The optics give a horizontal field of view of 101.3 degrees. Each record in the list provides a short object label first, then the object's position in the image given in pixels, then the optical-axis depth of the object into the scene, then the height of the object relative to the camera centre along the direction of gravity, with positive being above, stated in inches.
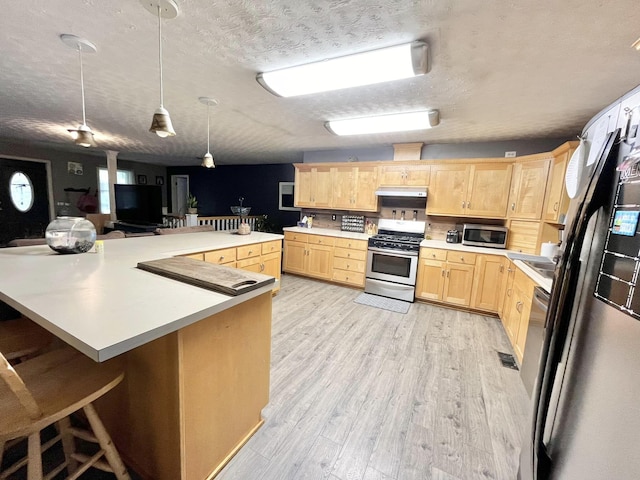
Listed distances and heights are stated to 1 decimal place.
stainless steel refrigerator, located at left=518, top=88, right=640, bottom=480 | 27.7 -13.6
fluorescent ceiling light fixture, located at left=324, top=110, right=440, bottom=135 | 107.7 +40.1
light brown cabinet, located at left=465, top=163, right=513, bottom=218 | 138.2 +15.2
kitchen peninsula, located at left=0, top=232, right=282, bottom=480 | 37.6 -26.3
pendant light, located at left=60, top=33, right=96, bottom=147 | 67.0 +39.7
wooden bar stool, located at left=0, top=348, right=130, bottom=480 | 33.7 -29.1
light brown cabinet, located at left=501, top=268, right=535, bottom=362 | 90.3 -34.1
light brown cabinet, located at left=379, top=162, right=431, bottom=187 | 156.9 +24.2
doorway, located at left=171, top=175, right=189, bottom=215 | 361.4 +10.7
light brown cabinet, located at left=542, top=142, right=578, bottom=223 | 100.5 +13.7
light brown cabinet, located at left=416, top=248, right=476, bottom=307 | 137.9 -32.3
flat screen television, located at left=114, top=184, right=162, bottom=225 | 233.1 -3.1
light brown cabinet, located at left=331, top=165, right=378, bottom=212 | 172.1 +16.0
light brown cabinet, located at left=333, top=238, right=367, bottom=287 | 166.7 -32.2
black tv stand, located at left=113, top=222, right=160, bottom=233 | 206.5 -22.4
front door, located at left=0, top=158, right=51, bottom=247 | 228.7 -5.7
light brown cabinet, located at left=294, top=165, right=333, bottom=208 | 186.7 +16.4
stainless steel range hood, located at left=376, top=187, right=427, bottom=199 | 153.8 +13.1
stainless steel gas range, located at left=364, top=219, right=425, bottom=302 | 149.6 -29.6
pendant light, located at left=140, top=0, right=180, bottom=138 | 52.5 +39.0
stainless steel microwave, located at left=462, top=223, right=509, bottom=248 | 139.6 -9.4
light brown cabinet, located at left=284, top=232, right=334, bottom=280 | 176.2 -31.9
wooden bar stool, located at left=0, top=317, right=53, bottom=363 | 49.4 -28.9
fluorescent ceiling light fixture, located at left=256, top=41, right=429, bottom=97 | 64.6 +38.5
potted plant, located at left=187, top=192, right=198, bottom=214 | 238.9 -2.8
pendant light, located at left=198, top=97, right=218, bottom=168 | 104.8 +41.1
